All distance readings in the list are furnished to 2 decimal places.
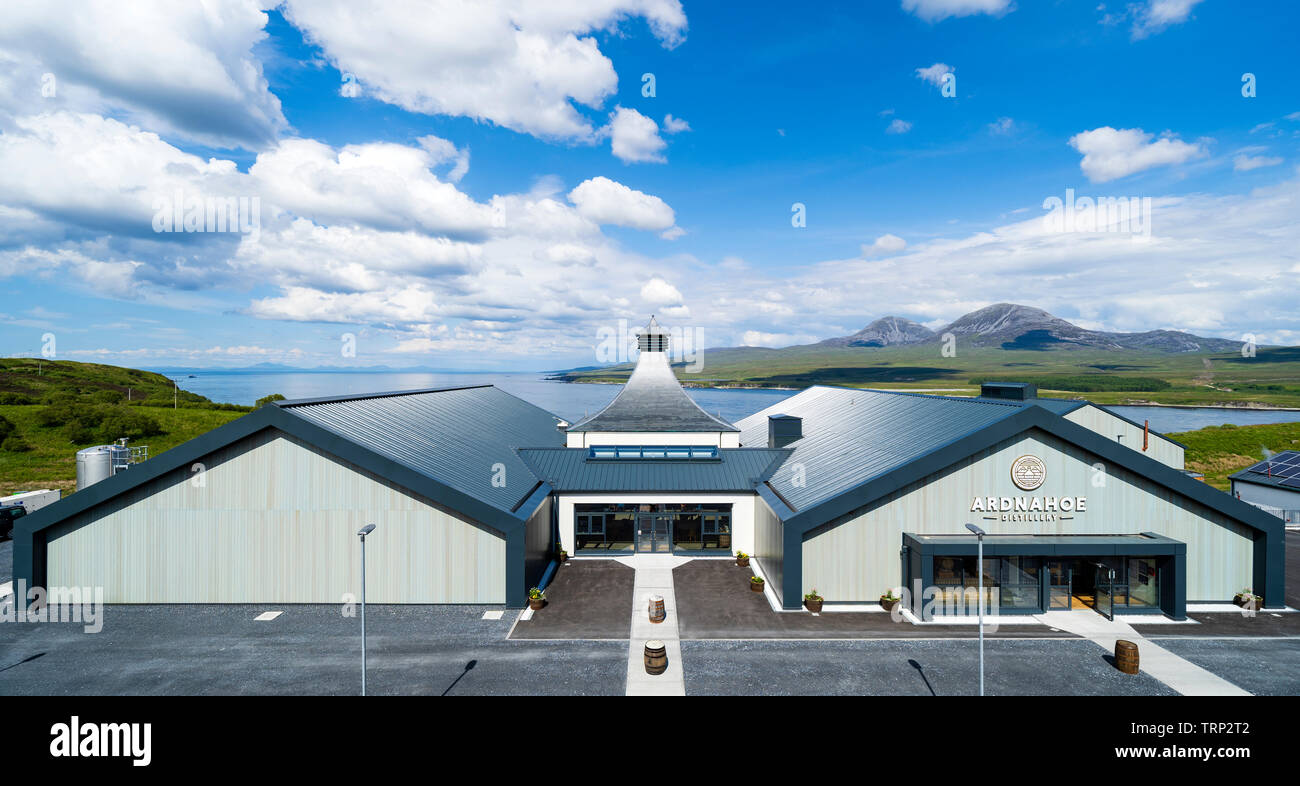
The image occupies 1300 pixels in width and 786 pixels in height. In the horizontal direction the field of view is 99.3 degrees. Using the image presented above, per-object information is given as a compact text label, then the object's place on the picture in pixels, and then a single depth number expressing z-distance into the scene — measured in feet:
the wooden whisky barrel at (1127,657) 61.52
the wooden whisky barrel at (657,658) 61.11
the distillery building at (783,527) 80.43
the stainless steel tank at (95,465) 94.27
